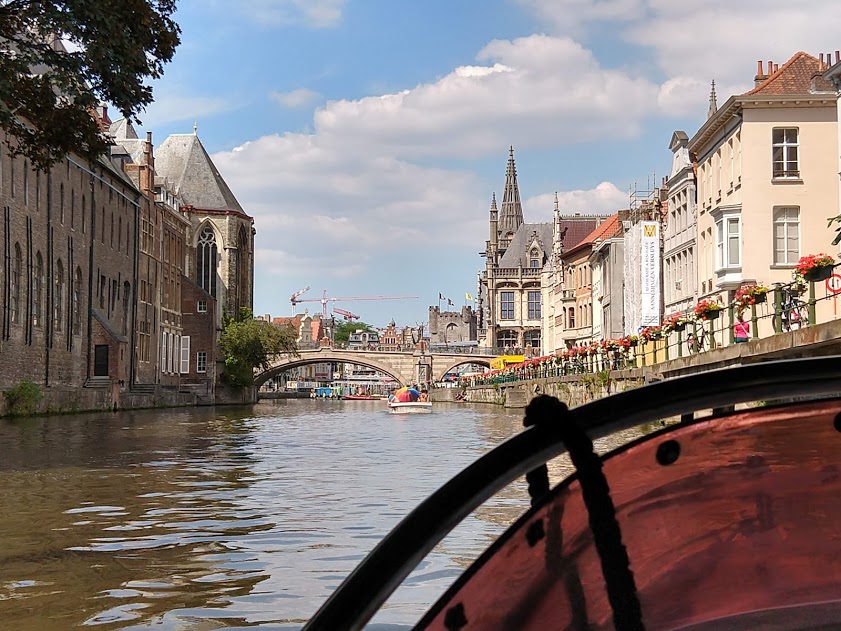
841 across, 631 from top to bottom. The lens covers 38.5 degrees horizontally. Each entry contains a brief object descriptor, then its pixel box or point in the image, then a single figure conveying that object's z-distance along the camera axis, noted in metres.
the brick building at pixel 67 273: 37.25
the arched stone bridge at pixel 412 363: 115.44
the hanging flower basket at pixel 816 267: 17.75
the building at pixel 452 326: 194.38
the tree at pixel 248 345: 80.81
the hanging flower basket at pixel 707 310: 23.59
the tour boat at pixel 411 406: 59.22
